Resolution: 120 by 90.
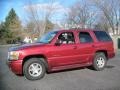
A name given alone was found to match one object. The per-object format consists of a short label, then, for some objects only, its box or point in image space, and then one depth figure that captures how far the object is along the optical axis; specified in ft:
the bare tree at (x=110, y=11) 79.26
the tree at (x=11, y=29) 110.63
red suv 13.81
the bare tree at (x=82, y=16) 80.22
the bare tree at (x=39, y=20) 66.27
